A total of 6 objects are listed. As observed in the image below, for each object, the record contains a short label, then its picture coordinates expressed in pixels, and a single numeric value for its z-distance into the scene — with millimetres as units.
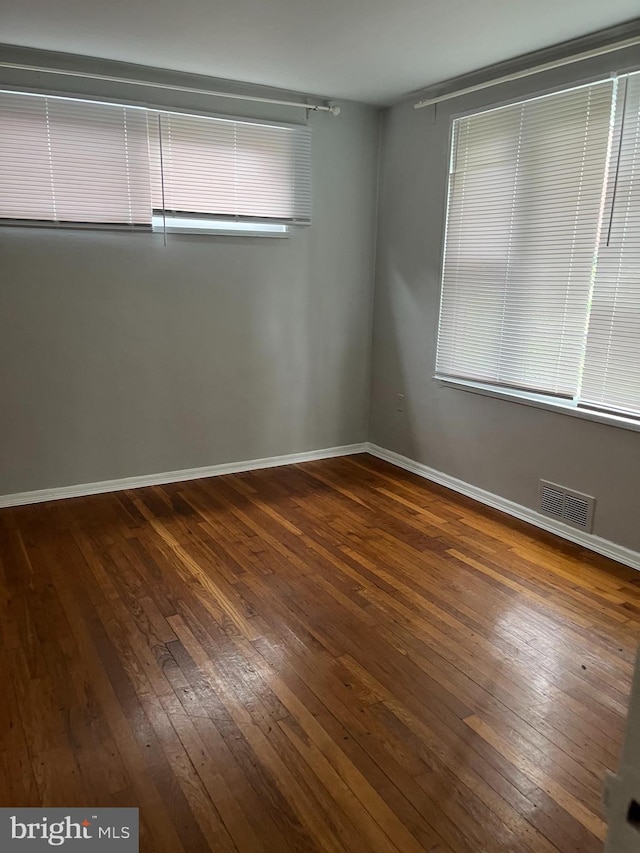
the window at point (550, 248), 2947
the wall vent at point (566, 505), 3256
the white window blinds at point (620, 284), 2867
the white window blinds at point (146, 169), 3336
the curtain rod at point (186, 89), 3223
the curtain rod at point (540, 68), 2768
